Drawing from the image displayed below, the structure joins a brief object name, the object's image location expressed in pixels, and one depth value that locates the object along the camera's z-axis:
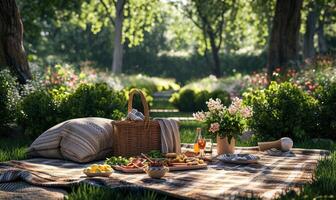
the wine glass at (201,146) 7.28
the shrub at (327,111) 9.52
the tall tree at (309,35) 30.62
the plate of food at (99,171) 5.79
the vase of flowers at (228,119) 7.50
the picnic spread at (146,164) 5.29
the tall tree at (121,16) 24.72
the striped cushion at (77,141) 7.22
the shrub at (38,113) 9.44
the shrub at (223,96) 15.96
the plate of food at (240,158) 6.81
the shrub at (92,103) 9.57
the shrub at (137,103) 13.40
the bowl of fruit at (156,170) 5.68
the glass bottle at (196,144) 7.36
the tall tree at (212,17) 32.06
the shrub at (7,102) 9.79
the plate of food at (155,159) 6.32
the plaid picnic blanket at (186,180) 5.08
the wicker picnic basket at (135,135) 7.46
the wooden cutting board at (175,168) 6.22
